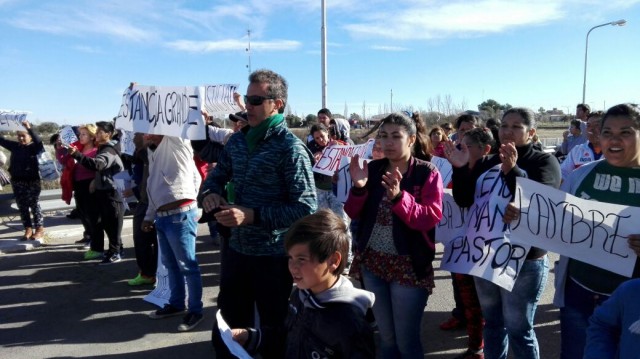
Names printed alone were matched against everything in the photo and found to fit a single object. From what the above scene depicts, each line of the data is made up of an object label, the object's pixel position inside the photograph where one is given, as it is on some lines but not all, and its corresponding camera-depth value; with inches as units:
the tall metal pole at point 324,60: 599.8
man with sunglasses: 105.9
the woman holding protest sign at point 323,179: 220.9
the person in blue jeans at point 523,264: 111.3
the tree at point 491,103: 2227.4
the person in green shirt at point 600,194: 89.5
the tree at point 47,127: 1520.9
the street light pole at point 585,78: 1115.9
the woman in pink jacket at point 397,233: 108.0
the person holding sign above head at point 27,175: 287.7
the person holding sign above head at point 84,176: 255.8
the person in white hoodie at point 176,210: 169.0
